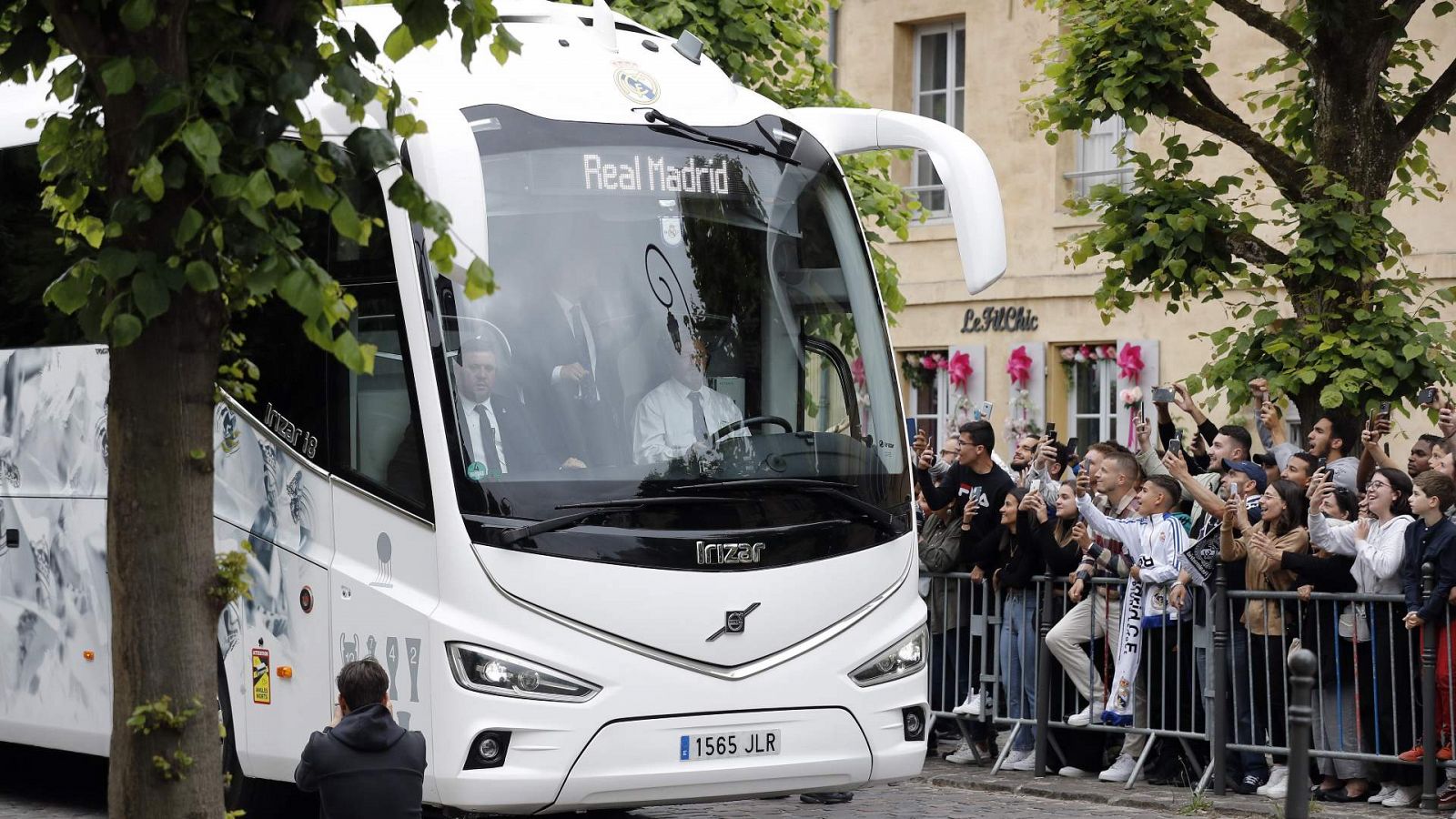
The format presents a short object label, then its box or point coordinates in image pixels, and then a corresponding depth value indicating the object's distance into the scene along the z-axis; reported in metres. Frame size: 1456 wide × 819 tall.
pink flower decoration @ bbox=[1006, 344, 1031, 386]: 25.11
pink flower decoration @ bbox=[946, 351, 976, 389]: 25.69
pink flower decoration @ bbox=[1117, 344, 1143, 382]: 23.97
